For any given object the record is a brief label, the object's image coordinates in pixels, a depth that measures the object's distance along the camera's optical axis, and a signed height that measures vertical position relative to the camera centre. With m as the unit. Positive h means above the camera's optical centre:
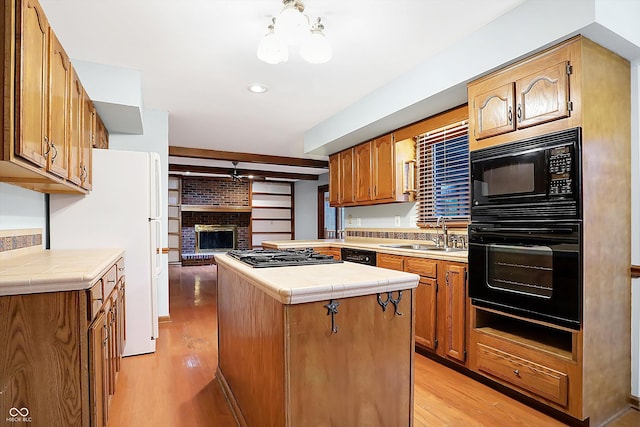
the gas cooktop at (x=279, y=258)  1.81 -0.23
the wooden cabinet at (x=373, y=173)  3.71 +0.50
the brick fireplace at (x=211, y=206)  9.11 +0.27
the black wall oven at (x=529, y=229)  1.86 -0.08
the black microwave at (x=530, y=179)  1.87 +0.21
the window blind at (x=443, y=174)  3.18 +0.40
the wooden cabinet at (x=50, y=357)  1.39 -0.56
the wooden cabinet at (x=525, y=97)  1.89 +0.69
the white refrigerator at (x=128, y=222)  2.79 -0.05
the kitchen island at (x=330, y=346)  1.29 -0.51
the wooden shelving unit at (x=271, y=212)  9.84 +0.12
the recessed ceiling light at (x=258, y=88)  3.24 +1.18
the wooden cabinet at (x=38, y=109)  1.39 +0.52
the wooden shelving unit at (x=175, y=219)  8.91 -0.07
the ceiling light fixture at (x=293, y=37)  1.91 +1.01
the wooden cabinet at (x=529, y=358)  1.88 -0.83
